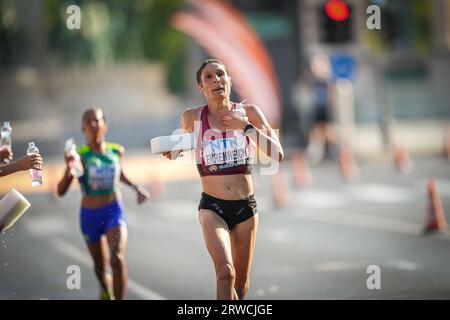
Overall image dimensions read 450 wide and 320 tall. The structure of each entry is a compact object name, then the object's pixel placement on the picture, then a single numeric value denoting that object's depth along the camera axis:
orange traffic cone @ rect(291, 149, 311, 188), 22.12
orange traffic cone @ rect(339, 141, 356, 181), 23.64
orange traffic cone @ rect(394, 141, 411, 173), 24.38
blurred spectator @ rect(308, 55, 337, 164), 26.33
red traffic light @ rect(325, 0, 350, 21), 22.99
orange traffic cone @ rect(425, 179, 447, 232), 13.59
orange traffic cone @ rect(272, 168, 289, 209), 18.43
